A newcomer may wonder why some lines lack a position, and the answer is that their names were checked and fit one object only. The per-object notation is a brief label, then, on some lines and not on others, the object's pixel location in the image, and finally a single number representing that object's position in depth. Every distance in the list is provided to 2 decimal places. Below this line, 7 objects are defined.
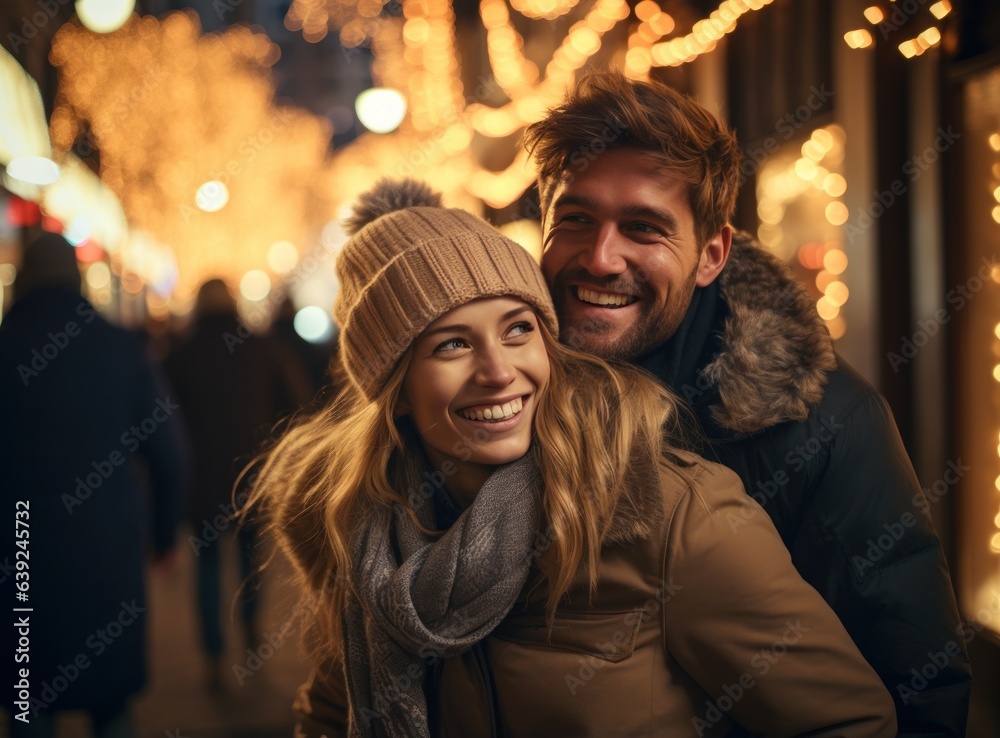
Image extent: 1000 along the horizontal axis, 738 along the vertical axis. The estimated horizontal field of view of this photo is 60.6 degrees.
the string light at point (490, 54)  6.22
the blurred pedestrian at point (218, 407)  5.44
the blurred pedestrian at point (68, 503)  3.59
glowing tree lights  10.88
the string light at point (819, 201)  4.60
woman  1.73
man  2.02
